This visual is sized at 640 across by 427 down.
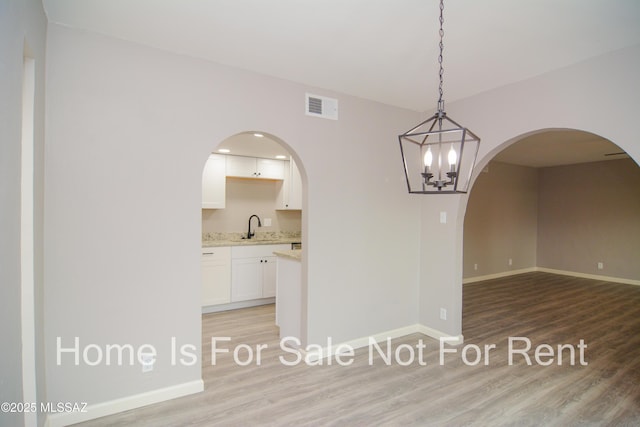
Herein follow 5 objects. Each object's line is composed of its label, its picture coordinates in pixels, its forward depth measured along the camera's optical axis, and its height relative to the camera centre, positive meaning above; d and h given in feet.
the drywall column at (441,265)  11.91 -2.02
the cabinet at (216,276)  15.15 -3.04
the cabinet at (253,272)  15.93 -3.04
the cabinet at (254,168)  17.53 +2.34
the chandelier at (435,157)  11.61 +2.02
